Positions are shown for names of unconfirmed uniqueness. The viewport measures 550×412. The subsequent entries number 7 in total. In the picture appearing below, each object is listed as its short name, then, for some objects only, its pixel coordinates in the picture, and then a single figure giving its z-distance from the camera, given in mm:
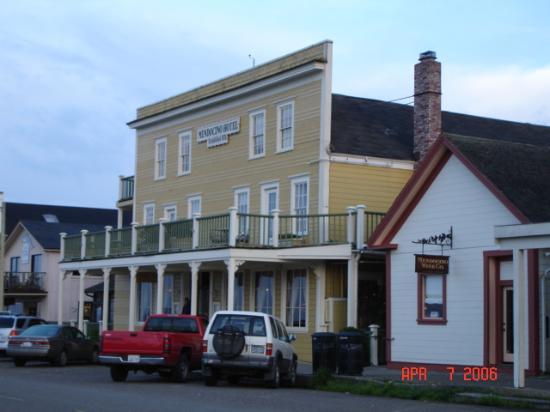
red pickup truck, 22812
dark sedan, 29250
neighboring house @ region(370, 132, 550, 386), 22172
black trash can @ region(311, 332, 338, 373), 23156
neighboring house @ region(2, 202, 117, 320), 55000
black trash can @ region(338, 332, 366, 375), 22859
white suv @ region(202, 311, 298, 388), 21469
